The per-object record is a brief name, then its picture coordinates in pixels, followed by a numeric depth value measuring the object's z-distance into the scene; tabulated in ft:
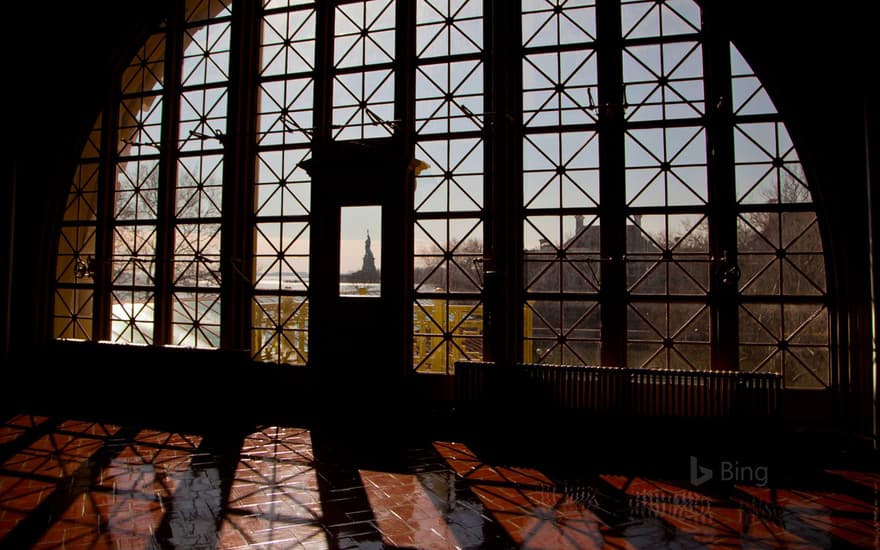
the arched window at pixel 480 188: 23.50
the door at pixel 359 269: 25.08
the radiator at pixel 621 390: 20.88
